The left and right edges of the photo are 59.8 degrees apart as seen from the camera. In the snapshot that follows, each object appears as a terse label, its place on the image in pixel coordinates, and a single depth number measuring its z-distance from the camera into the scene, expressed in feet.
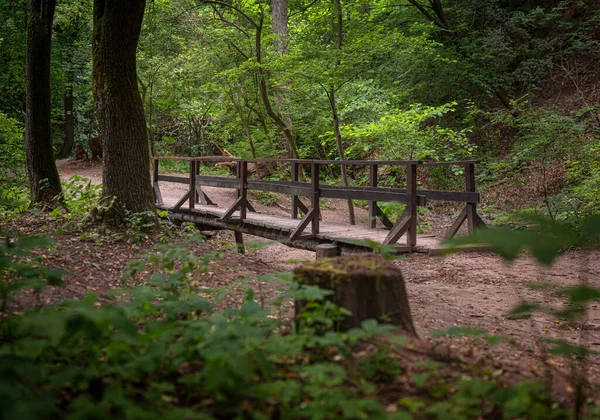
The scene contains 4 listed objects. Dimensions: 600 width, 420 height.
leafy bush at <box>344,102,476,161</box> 44.70
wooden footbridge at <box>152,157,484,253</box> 24.98
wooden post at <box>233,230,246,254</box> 34.78
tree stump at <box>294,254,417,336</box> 10.88
